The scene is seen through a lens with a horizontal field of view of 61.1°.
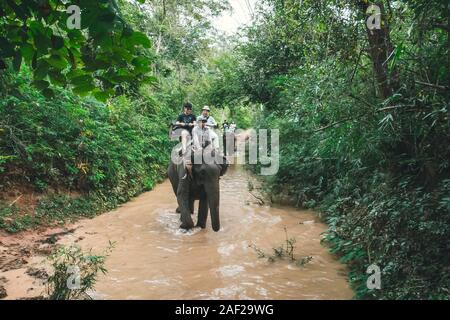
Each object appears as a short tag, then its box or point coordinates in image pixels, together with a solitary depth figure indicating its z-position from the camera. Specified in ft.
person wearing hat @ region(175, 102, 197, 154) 29.97
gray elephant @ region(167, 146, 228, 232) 22.57
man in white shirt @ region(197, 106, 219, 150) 24.65
